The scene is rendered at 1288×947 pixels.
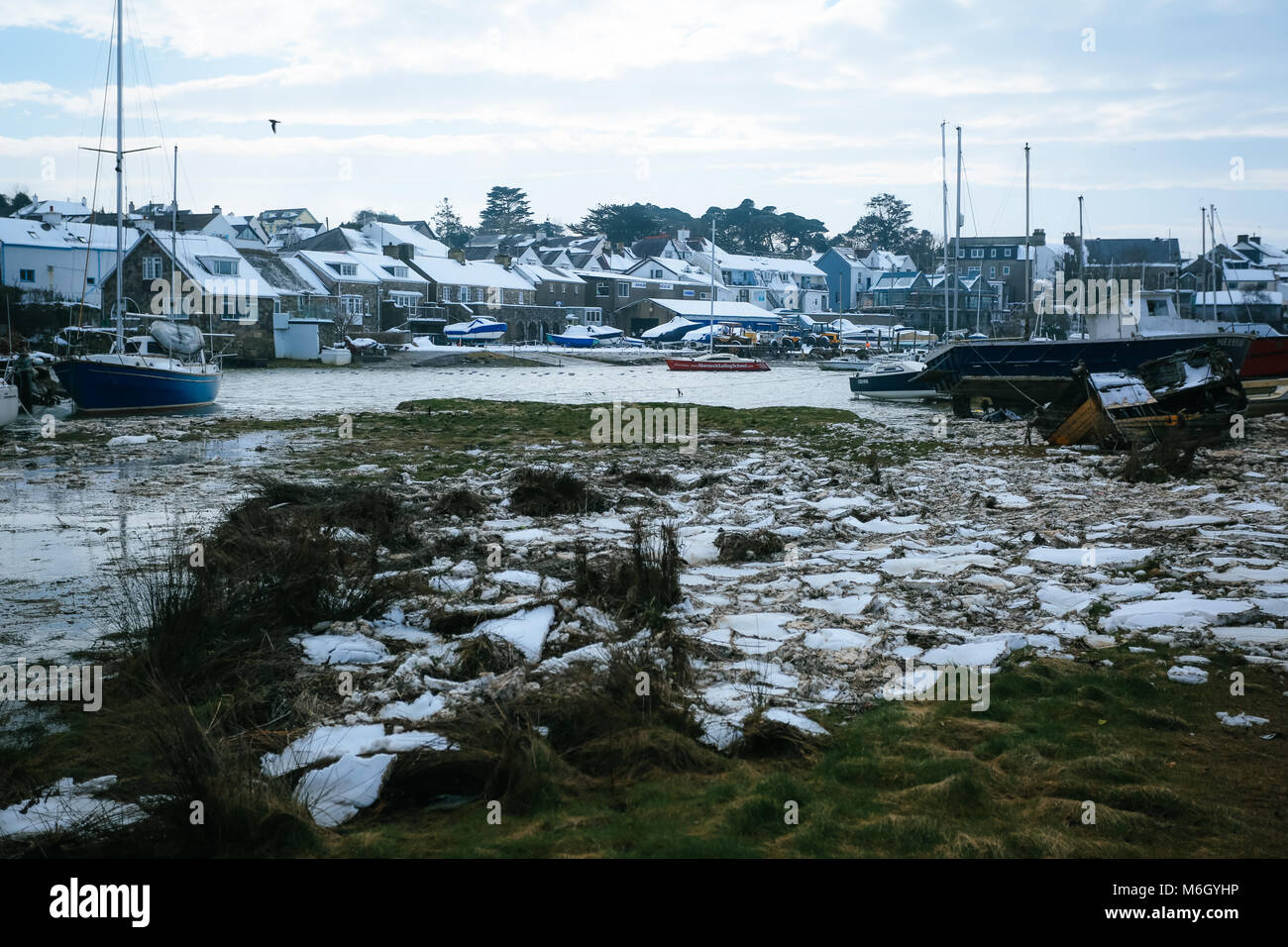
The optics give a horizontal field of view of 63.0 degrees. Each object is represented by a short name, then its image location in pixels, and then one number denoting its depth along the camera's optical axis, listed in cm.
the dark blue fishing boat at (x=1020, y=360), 3000
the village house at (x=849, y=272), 13550
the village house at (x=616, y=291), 11062
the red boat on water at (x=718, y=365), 7148
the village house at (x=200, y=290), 6956
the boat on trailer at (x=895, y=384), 3956
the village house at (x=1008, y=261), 12125
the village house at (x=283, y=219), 13238
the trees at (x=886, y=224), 16550
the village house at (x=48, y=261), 7362
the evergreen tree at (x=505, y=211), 17000
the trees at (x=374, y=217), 15412
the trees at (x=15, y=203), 10769
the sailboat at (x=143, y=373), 3123
